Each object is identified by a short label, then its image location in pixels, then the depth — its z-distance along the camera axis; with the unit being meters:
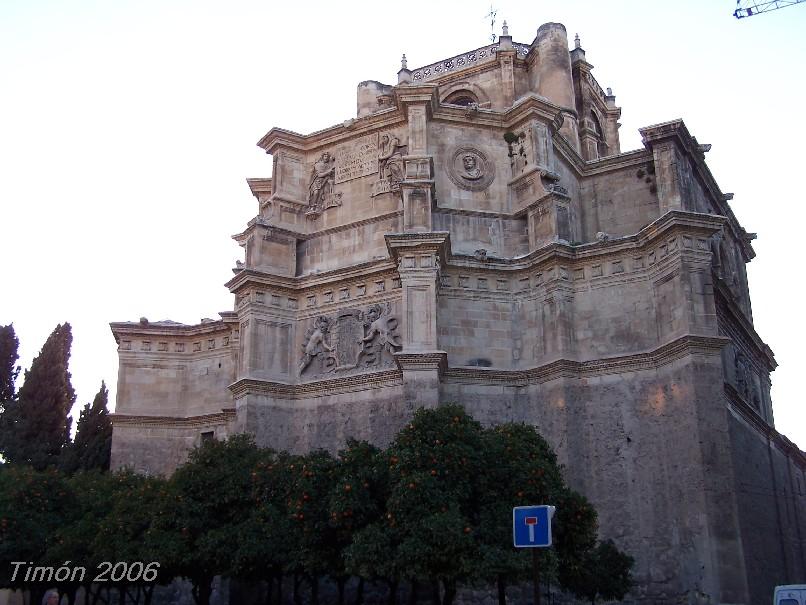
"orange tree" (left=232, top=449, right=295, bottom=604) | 18.49
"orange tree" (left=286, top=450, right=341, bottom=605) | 17.81
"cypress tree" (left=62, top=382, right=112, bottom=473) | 34.06
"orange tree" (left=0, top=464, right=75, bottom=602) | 21.47
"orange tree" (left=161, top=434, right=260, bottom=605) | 19.14
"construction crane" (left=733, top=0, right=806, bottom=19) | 33.62
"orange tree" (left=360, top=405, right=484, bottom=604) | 15.87
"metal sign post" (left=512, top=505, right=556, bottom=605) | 11.40
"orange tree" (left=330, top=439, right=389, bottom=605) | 17.08
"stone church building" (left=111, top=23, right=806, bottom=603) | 22.78
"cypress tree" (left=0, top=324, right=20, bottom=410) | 39.97
